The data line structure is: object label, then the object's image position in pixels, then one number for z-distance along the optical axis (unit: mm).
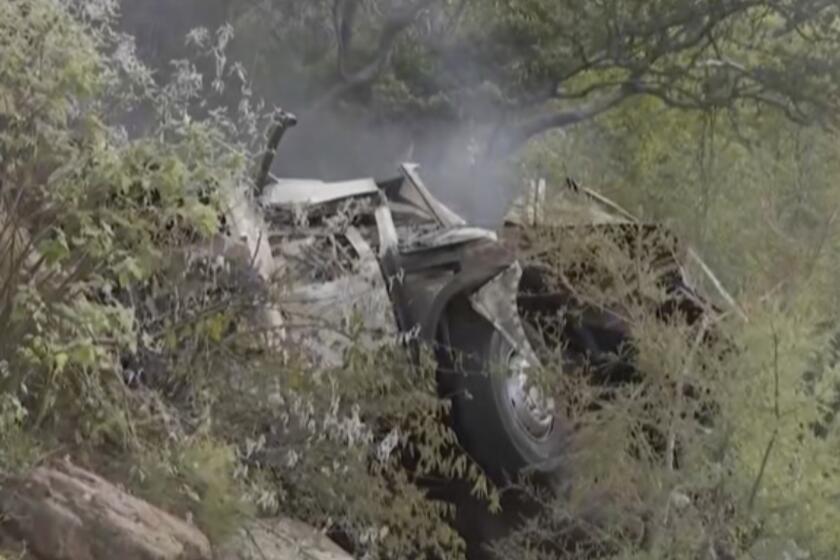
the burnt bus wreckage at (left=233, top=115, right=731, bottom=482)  12727
